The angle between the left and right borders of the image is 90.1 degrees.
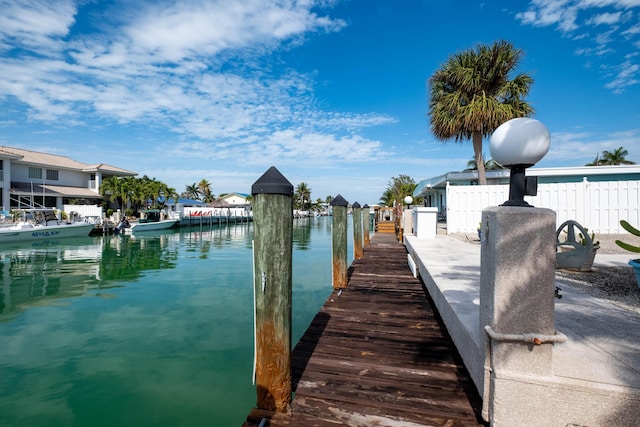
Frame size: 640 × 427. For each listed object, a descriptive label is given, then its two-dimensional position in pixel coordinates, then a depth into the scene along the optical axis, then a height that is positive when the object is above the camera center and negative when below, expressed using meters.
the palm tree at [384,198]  61.88 +2.68
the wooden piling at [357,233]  10.98 -0.75
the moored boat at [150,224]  36.00 -1.41
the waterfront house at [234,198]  102.06 +4.46
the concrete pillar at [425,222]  12.38 -0.44
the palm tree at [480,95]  18.33 +6.95
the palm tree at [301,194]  105.00 +5.65
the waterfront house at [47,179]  32.84 +4.21
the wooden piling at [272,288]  2.95 -0.72
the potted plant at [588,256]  6.29 -0.92
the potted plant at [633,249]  4.50 -0.56
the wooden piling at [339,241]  7.04 -0.72
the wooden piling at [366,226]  15.72 -0.77
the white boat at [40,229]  25.80 -1.35
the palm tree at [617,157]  56.62 +9.39
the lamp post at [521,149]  2.61 +0.51
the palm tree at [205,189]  90.82 +6.60
